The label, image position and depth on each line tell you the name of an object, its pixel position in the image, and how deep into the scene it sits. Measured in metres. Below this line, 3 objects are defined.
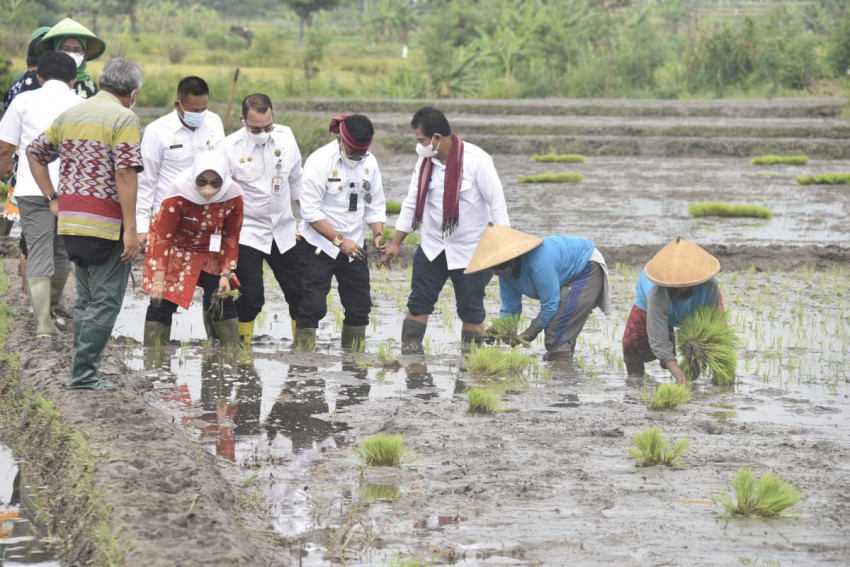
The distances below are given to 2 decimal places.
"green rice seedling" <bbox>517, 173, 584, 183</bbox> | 37.89
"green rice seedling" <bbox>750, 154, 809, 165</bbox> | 43.21
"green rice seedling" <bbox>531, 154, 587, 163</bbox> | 44.60
